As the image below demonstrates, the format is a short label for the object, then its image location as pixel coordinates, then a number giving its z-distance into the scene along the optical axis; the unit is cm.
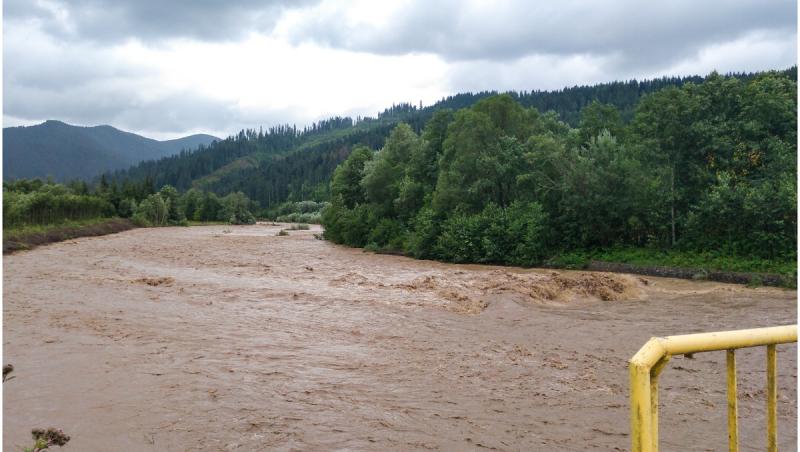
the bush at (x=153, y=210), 8831
